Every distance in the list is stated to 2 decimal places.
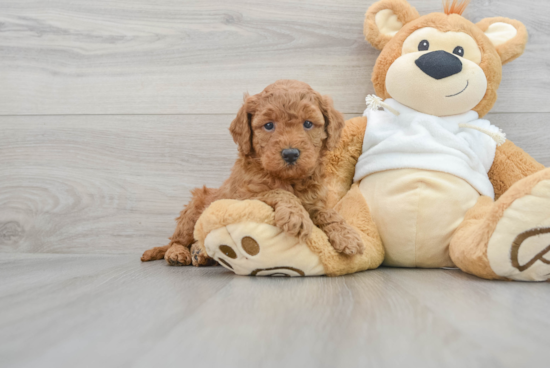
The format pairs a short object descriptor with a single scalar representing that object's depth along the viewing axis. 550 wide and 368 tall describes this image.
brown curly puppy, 0.96
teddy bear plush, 0.95
